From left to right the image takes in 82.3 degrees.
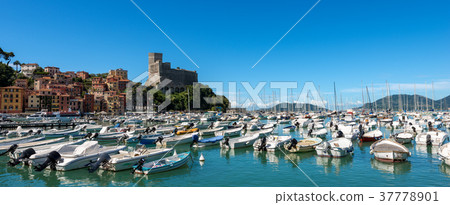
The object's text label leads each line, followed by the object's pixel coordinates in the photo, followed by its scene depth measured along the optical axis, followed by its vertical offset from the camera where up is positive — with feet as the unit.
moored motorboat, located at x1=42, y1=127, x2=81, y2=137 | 122.27 -9.60
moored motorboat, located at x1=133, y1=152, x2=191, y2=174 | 53.06 -11.38
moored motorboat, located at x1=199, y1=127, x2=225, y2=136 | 123.14 -10.34
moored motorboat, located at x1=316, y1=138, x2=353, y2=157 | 66.44 -10.49
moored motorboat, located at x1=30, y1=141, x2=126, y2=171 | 55.06 -9.84
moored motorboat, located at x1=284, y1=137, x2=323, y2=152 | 73.83 -10.54
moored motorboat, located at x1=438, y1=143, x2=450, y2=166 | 55.95 -10.22
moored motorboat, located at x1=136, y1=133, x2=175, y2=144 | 95.97 -10.14
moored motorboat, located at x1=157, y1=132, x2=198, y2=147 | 93.06 -10.66
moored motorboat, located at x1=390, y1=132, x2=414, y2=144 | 88.02 -10.15
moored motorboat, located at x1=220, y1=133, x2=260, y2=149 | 83.98 -10.53
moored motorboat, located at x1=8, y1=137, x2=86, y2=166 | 59.21 -10.16
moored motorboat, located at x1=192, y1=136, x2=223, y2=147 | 89.14 -10.91
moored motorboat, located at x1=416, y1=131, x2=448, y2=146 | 81.07 -9.81
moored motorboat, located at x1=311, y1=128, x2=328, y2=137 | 112.37 -10.44
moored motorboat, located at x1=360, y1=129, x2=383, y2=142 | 92.53 -10.30
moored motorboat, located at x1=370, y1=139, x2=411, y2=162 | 59.77 -10.21
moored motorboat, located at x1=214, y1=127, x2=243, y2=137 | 122.88 -10.50
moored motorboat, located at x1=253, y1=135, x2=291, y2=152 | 76.84 -10.38
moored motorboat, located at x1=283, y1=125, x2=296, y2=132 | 138.38 -10.54
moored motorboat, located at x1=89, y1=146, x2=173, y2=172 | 54.24 -10.39
